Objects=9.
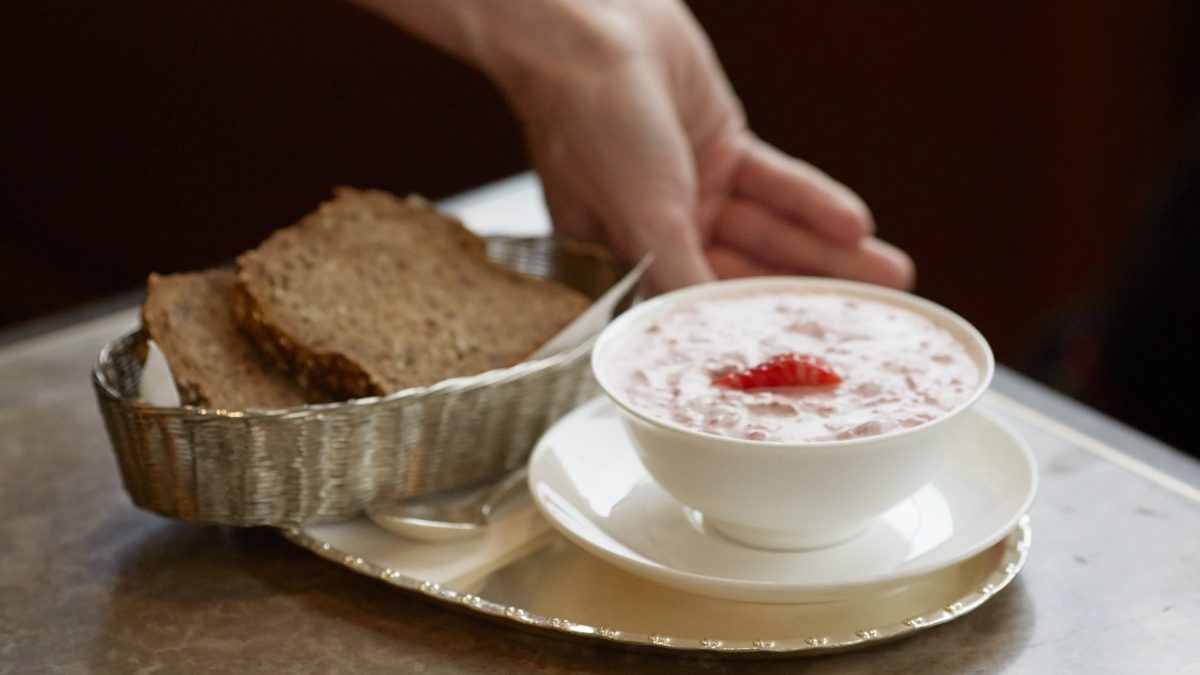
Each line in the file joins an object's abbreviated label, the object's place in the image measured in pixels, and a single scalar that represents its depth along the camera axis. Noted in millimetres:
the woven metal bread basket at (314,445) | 890
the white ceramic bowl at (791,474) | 846
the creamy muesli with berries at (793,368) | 862
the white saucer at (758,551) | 850
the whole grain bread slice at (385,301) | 949
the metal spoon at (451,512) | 915
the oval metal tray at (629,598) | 849
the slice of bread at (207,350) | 928
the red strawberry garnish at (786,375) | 876
